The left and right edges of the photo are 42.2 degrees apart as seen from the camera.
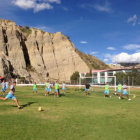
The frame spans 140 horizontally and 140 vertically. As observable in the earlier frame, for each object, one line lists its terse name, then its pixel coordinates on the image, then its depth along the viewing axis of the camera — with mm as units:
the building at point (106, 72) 71312
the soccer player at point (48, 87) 23683
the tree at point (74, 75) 72700
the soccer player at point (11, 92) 12668
